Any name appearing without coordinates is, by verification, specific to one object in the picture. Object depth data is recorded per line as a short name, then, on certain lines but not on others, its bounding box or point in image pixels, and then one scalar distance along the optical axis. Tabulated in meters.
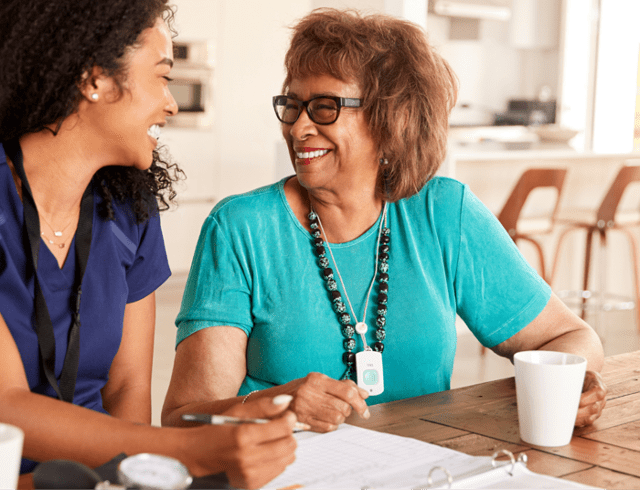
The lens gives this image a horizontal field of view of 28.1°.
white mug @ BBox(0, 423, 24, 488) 1.04
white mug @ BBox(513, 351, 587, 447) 1.39
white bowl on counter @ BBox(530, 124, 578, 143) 5.54
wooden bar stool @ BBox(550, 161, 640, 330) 4.68
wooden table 1.35
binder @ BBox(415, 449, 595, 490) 1.28
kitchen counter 4.02
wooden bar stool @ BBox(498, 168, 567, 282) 3.74
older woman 1.71
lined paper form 1.29
